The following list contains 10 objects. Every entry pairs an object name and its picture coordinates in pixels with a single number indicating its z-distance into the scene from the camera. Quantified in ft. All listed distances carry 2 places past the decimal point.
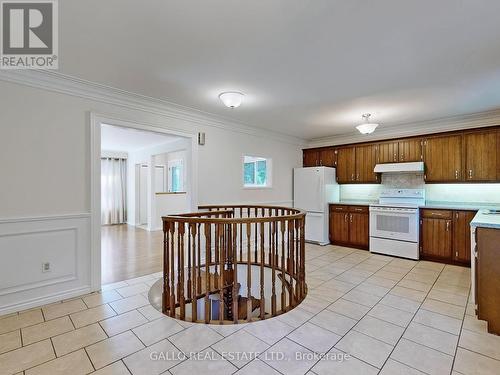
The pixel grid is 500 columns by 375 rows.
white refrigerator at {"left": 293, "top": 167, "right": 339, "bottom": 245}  18.35
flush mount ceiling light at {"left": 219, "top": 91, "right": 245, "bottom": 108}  10.68
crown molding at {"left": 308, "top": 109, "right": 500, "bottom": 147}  13.76
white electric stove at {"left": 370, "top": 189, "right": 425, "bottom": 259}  14.79
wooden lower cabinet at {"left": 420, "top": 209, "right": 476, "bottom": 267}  13.41
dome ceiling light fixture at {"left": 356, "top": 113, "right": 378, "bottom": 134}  13.80
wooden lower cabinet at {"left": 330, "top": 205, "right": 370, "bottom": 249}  17.06
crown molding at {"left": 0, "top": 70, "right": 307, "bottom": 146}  8.86
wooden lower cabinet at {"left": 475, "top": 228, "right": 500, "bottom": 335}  7.38
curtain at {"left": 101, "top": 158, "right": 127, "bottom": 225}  27.04
